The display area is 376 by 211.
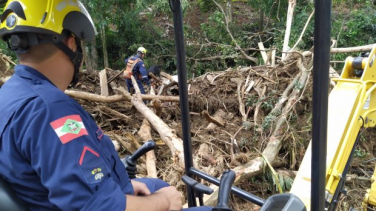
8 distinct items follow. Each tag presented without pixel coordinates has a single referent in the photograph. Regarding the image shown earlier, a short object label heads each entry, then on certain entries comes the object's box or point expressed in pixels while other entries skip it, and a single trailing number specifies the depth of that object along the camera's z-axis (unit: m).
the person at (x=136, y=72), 9.34
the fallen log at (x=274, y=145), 3.95
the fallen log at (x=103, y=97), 6.03
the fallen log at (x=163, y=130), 4.24
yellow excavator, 1.14
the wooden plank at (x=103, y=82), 8.27
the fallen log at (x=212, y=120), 5.81
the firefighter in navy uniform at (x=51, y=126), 1.13
